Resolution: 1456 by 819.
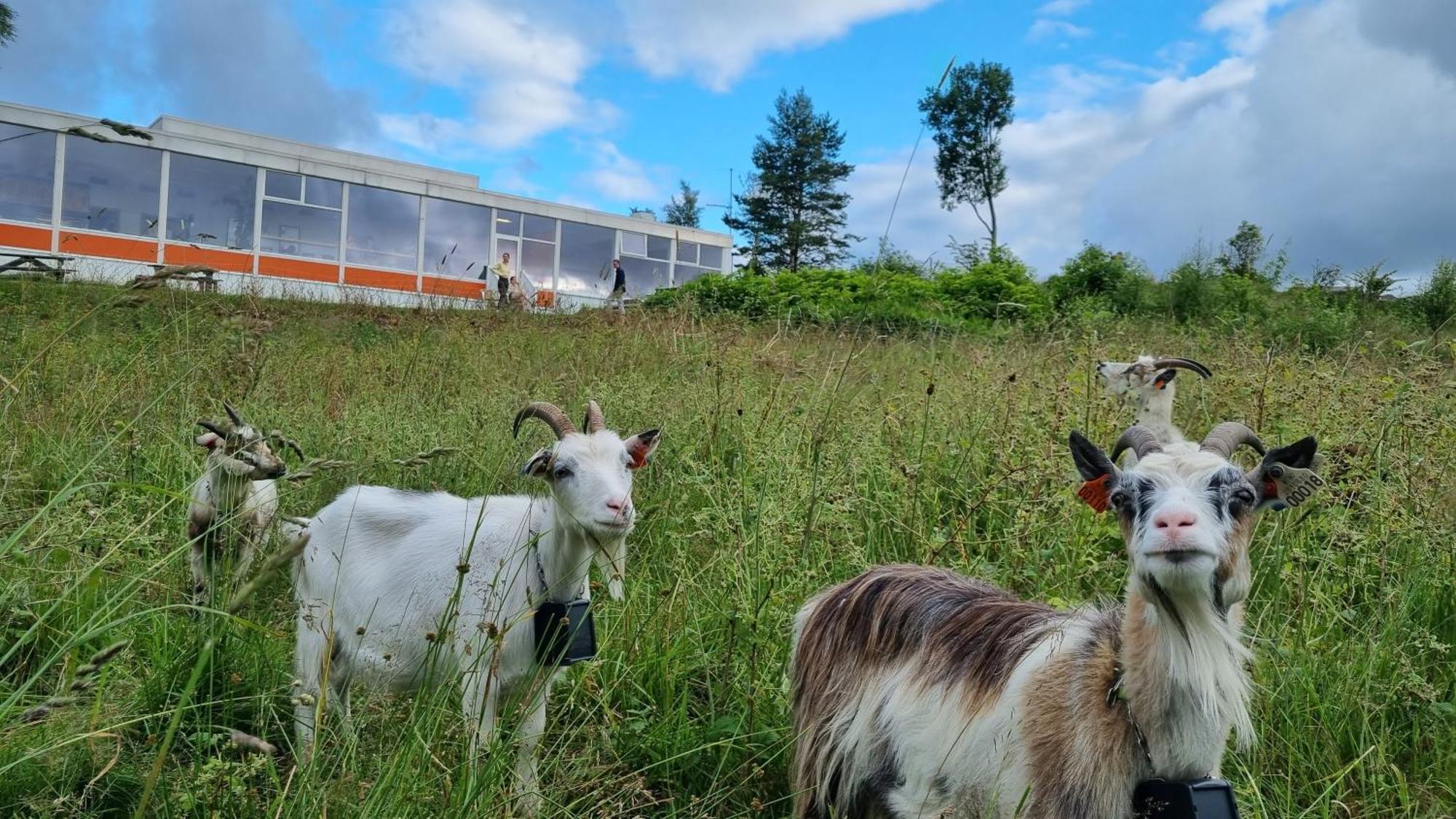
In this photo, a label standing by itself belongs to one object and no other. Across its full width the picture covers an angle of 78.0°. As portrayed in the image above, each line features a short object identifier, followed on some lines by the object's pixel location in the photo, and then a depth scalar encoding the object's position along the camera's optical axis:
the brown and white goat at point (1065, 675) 2.14
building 20.38
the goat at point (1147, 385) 5.42
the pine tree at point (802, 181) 40.62
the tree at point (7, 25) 18.05
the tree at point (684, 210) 61.00
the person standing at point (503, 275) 20.80
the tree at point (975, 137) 41.28
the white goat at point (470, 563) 3.19
